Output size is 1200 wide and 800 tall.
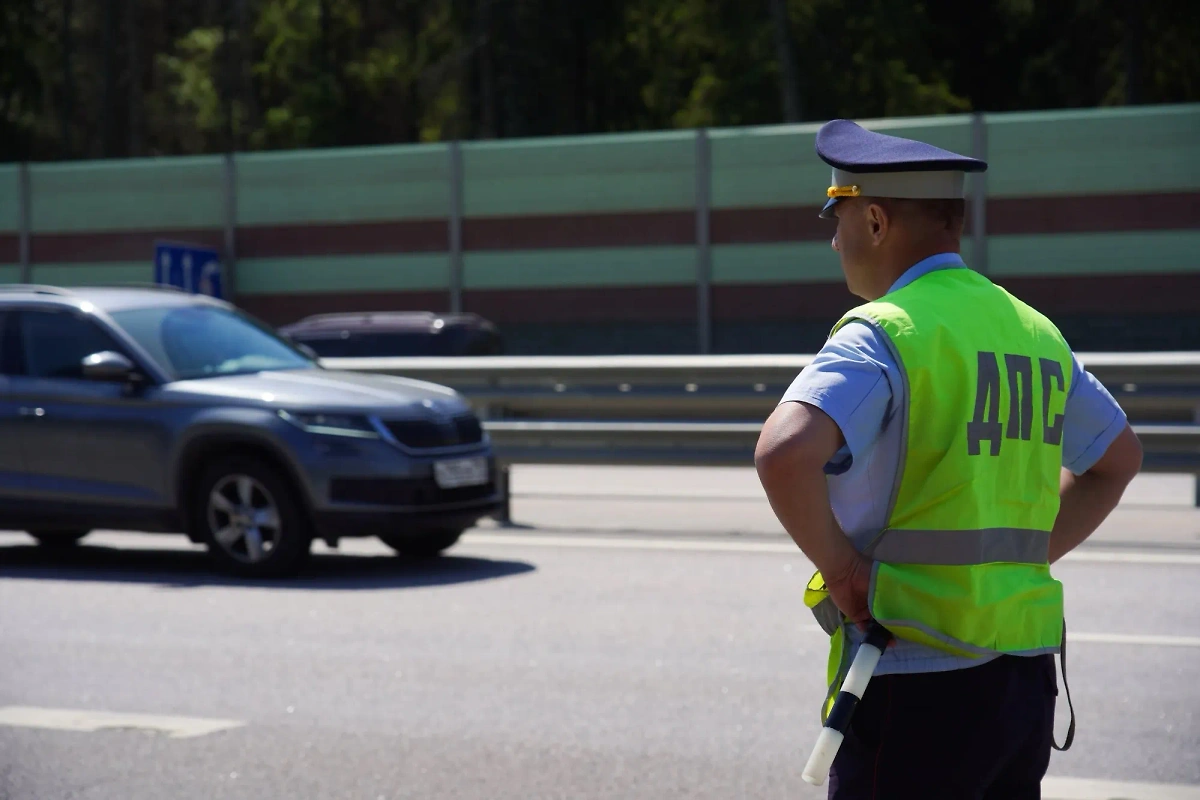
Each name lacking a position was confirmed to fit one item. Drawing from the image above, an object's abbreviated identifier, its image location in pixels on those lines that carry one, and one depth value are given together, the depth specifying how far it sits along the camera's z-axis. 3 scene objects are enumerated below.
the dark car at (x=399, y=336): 21.75
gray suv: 9.69
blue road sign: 25.70
